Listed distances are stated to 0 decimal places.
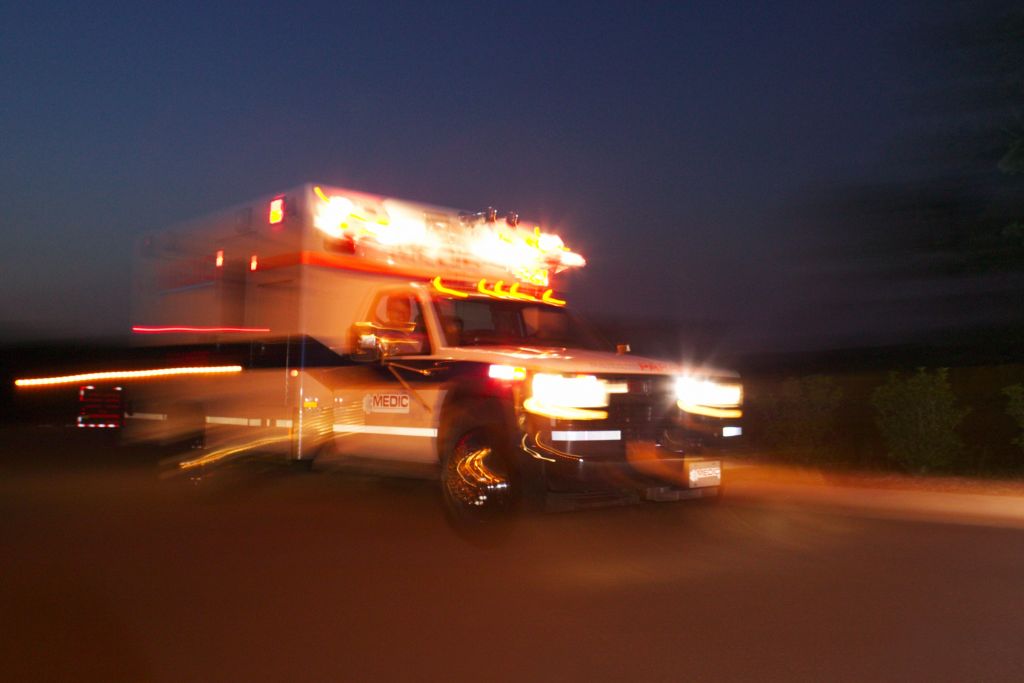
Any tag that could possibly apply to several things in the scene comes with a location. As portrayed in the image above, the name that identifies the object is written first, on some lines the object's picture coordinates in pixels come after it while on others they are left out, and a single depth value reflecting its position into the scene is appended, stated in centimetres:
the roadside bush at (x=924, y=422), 1248
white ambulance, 723
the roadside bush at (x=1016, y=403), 1185
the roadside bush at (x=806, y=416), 1384
